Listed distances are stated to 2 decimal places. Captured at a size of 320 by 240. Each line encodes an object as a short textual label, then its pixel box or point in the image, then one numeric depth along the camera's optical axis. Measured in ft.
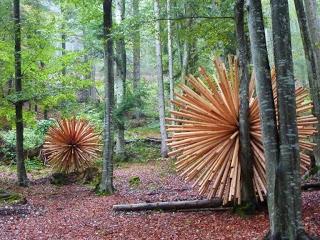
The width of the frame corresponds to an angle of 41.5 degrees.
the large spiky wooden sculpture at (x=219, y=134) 24.48
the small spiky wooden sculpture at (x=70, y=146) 52.11
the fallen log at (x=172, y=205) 27.96
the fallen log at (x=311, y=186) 29.76
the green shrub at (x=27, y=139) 70.90
